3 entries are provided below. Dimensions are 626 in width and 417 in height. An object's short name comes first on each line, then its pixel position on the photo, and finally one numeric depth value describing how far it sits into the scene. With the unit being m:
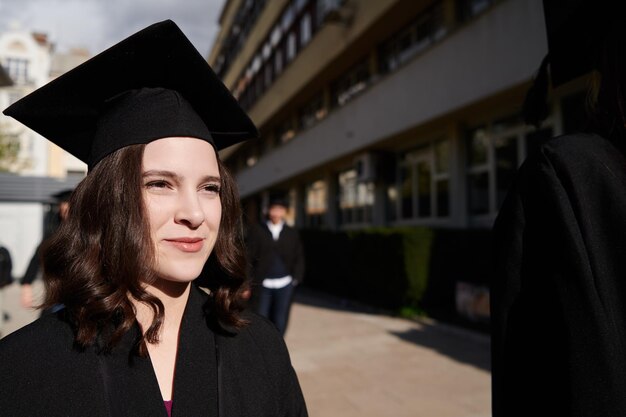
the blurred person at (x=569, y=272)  0.99
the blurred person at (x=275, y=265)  6.42
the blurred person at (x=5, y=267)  6.11
